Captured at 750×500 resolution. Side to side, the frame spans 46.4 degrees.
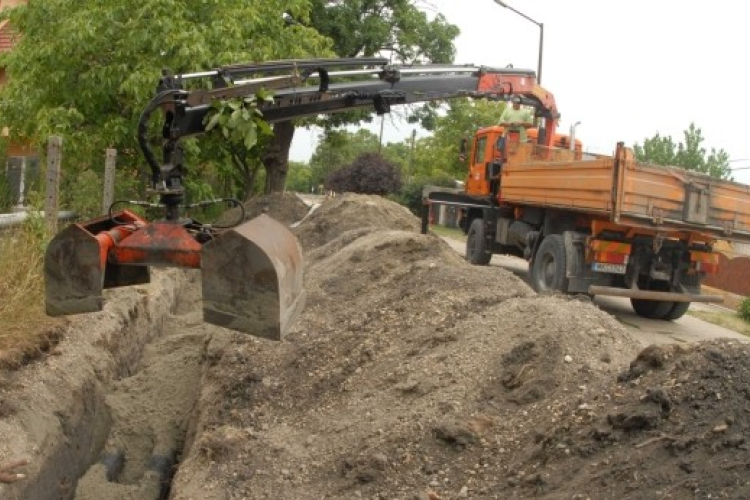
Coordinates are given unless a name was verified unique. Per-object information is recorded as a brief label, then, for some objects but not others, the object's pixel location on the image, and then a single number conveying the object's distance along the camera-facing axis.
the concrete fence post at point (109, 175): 11.24
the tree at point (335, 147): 27.23
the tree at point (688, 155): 35.97
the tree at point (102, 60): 12.62
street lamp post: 25.19
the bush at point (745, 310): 15.76
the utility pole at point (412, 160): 52.18
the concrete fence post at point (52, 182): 8.73
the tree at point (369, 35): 24.41
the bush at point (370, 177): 35.16
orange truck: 4.46
